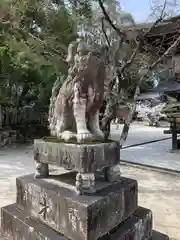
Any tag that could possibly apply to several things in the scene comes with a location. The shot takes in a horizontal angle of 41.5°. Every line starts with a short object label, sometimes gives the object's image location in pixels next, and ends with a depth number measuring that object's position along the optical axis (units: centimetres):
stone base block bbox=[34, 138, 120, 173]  165
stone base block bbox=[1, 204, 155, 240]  171
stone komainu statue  177
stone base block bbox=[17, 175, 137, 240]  156
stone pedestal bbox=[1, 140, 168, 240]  161
